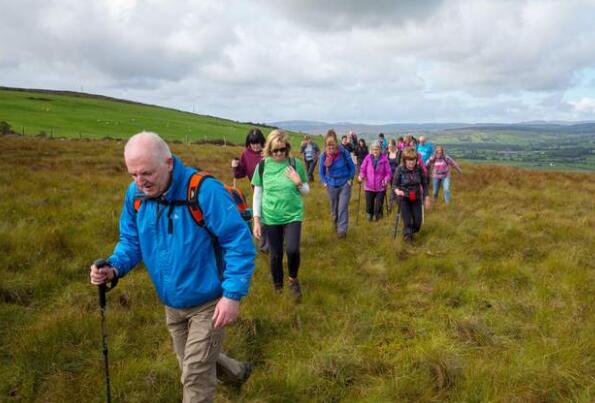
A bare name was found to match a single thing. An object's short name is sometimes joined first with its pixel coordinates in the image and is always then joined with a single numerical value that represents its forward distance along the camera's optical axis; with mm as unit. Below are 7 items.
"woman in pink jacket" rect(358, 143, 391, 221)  10633
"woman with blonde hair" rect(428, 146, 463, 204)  13430
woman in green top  5668
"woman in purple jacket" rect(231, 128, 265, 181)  7344
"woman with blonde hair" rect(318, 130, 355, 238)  9164
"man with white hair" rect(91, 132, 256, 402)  2830
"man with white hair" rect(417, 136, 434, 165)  14895
